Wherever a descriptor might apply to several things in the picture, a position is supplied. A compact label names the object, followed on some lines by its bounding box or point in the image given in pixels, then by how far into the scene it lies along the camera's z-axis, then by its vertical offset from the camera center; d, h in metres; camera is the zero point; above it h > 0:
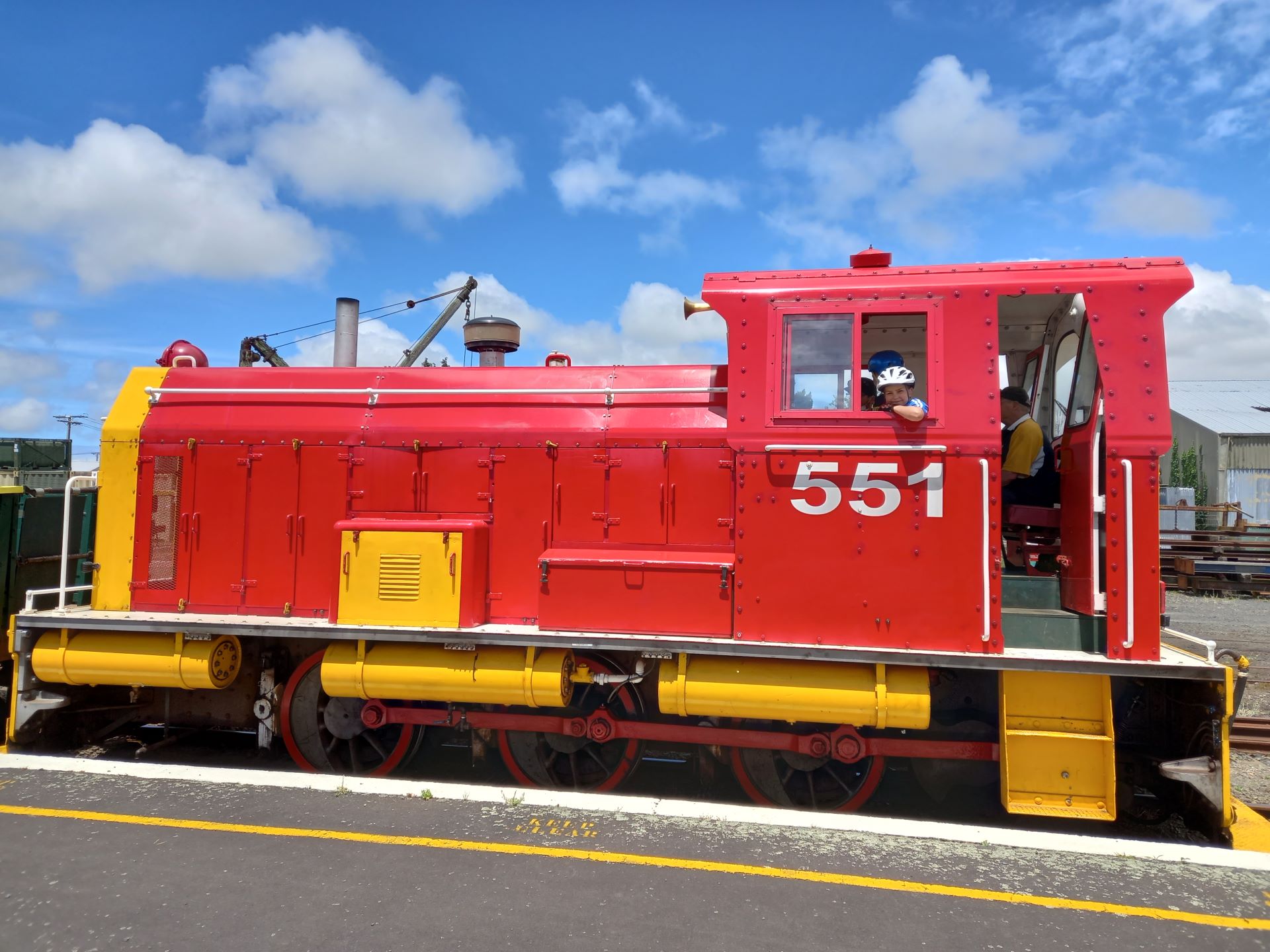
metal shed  33.84 +4.45
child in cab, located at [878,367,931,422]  4.95 +0.97
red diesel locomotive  4.92 -0.16
